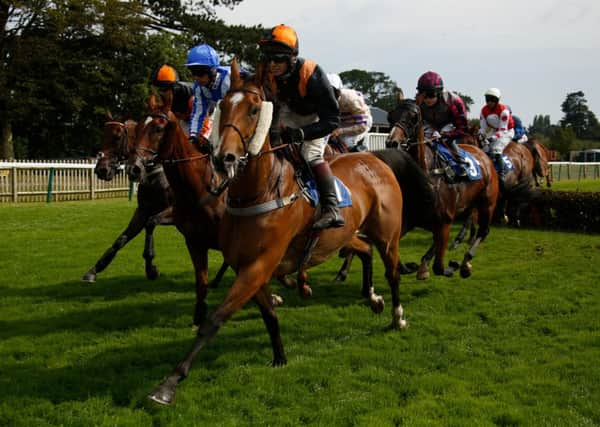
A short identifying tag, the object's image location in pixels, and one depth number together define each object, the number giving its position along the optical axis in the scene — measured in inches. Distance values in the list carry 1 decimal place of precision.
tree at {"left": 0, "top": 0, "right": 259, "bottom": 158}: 1234.0
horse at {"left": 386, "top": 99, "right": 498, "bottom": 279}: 327.6
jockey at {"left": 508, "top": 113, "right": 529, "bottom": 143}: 711.6
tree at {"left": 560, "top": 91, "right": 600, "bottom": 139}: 5268.2
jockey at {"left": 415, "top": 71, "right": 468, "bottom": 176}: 355.6
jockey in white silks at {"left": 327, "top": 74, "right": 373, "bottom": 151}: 358.6
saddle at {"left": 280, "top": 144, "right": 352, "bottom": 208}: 208.4
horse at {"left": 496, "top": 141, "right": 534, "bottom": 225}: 529.7
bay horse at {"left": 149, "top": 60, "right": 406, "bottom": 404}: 171.2
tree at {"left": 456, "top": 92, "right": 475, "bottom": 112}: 5408.5
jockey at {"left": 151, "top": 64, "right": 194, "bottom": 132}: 317.7
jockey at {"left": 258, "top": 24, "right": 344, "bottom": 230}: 192.9
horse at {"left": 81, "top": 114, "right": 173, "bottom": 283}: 303.3
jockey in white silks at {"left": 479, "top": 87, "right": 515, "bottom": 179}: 486.6
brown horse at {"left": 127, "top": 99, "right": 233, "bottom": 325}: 252.4
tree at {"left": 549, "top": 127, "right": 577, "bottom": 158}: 3125.0
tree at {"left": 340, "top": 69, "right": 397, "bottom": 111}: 5388.8
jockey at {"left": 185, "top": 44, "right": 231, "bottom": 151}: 273.3
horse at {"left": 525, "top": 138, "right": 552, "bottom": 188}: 702.6
